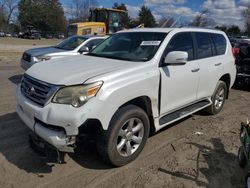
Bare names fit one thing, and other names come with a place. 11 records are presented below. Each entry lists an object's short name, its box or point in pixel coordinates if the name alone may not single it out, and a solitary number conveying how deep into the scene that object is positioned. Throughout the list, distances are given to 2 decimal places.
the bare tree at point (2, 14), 50.83
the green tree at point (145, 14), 42.08
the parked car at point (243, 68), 6.43
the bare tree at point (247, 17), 49.72
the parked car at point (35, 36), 40.17
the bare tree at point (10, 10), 55.74
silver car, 6.02
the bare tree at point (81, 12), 47.01
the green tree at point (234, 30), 52.65
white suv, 2.28
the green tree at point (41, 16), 51.97
